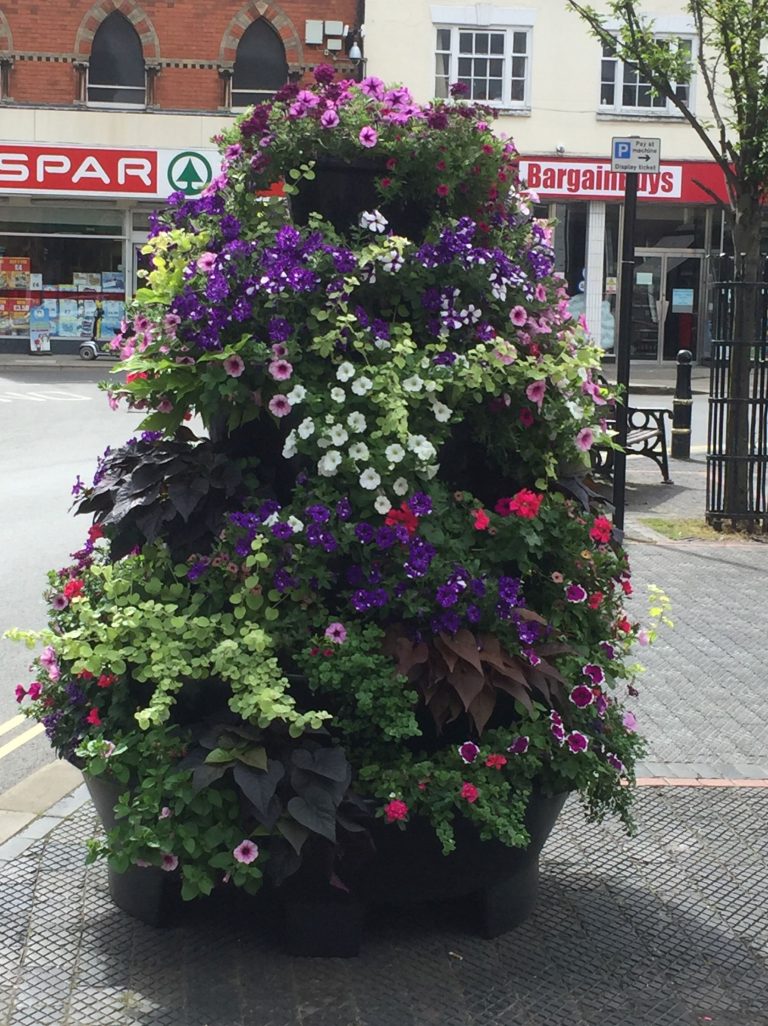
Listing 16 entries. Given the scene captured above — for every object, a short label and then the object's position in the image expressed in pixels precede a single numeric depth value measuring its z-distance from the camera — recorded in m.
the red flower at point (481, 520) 3.82
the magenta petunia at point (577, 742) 3.83
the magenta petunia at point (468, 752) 3.73
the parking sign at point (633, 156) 8.81
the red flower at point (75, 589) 4.20
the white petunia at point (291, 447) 3.79
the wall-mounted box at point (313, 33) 28.02
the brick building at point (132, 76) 28.06
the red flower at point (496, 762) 3.73
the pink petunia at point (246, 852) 3.54
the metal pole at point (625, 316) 8.46
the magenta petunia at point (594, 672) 3.98
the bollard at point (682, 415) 15.34
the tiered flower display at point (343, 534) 3.64
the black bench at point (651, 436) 13.41
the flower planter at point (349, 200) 4.07
